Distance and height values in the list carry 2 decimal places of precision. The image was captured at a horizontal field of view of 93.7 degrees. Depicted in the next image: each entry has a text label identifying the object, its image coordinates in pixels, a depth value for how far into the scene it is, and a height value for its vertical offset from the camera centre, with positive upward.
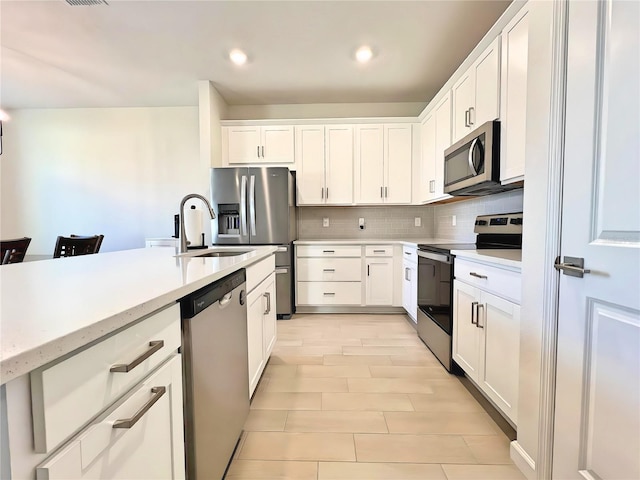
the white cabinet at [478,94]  1.82 +0.93
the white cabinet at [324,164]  3.68 +0.78
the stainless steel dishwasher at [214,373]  0.89 -0.52
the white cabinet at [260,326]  1.64 -0.62
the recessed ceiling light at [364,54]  2.81 +1.66
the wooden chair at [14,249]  2.06 -0.15
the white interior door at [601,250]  0.82 -0.07
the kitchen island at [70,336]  0.42 -0.18
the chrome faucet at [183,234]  1.77 -0.04
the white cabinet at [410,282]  2.94 -0.58
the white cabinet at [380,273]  3.51 -0.54
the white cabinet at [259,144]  3.69 +1.04
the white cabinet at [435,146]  2.74 +0.81
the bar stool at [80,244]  2.56 -0.14
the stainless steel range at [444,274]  2.09 -0.37
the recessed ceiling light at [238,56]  2.85 +1.66
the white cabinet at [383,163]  3.67 +0.79
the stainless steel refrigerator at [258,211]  3.33 +0.18
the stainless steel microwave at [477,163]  1.81 +0.43
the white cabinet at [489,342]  1.41 -0.63
